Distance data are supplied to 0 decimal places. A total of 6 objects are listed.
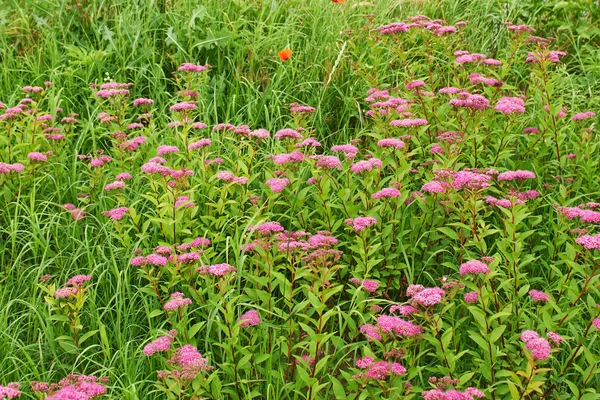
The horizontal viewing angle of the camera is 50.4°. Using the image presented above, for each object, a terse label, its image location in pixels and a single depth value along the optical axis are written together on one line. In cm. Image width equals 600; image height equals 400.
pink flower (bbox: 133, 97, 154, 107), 351
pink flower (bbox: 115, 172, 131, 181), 301
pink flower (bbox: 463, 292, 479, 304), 236
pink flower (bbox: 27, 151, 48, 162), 319
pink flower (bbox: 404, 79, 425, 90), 345
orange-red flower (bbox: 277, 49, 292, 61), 416
